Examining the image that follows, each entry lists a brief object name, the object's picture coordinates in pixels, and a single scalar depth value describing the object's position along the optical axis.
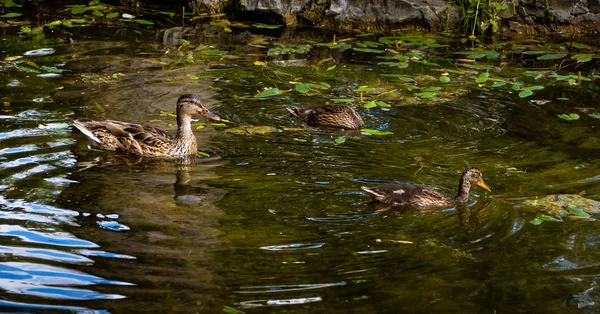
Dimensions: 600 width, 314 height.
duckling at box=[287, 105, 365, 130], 9.41
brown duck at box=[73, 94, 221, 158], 8.69
